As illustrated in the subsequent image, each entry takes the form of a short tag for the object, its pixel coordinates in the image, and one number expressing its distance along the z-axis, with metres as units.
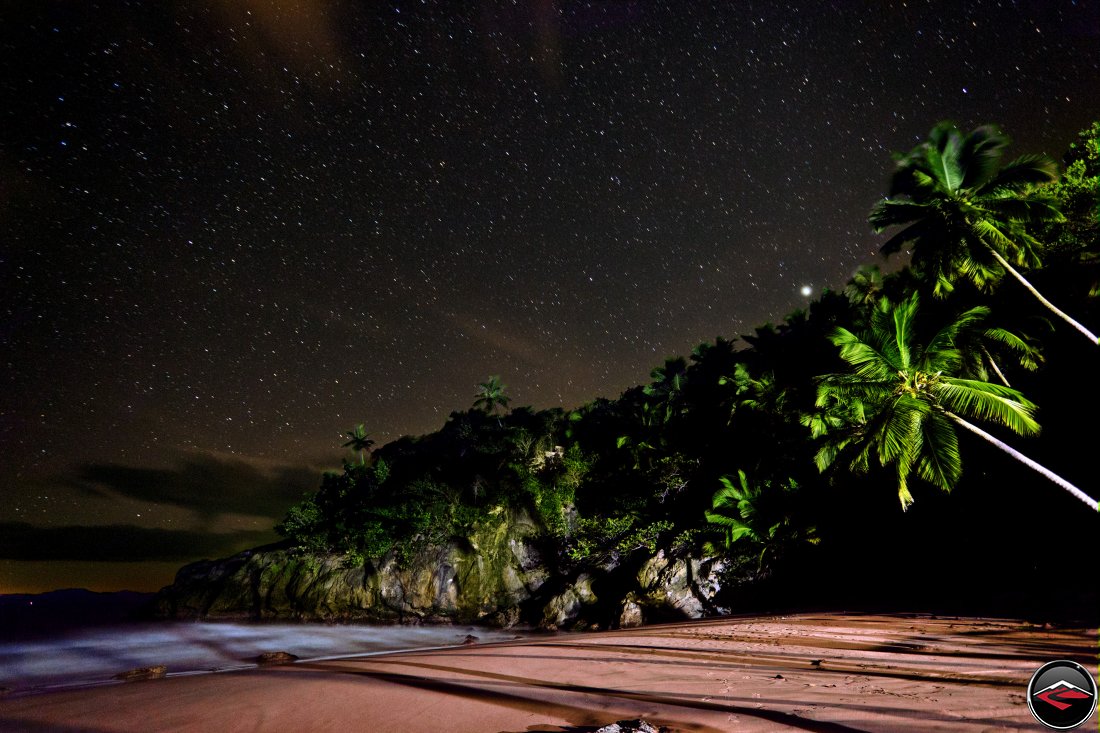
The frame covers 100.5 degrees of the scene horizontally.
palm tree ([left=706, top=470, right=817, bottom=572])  20.25
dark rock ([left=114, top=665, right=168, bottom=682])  12.23
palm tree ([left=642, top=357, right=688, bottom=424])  29.92
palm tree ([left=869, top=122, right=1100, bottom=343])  12.86
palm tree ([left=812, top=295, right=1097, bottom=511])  10.98
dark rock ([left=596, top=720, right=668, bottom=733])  3.94
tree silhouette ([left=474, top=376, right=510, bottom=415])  46.22
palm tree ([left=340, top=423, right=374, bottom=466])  53.84
